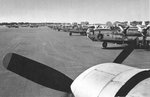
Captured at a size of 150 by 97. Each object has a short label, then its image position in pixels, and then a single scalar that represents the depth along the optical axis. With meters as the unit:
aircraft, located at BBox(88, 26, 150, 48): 20.77
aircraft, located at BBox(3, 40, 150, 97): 2.94
